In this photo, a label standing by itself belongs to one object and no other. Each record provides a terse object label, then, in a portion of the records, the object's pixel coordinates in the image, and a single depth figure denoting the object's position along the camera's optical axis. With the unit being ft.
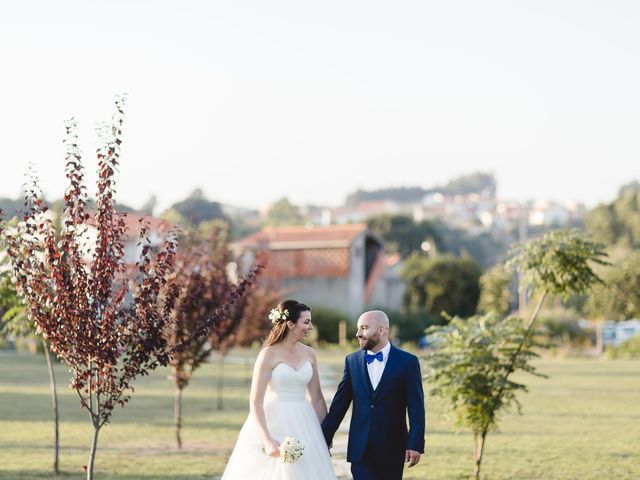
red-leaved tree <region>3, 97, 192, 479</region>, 35.04
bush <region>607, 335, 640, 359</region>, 173.47
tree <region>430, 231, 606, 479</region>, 43.52
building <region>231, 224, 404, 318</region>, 223.92
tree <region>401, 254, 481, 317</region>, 245.24
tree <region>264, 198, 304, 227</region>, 542.16
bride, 27.48
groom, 26.37
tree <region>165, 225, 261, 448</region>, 54.85
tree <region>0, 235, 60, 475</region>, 46.29
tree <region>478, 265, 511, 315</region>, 219.00
